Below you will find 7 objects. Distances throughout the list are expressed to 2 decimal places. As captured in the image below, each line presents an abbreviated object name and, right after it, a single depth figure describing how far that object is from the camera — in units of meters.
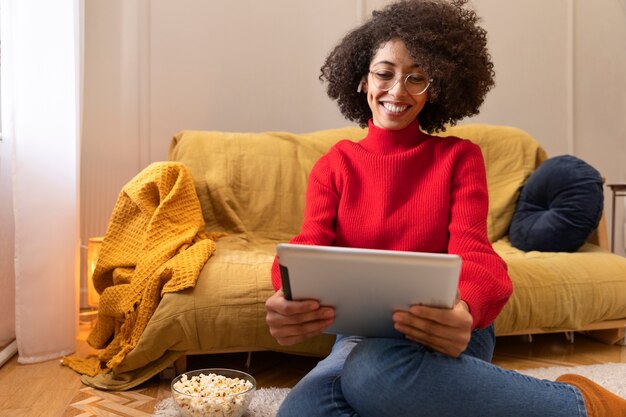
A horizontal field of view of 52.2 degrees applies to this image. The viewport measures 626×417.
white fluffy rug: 1.60
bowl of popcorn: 1.46
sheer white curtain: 2.00
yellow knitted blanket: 1.83
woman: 0.96
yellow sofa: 1.81
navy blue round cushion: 2.31
